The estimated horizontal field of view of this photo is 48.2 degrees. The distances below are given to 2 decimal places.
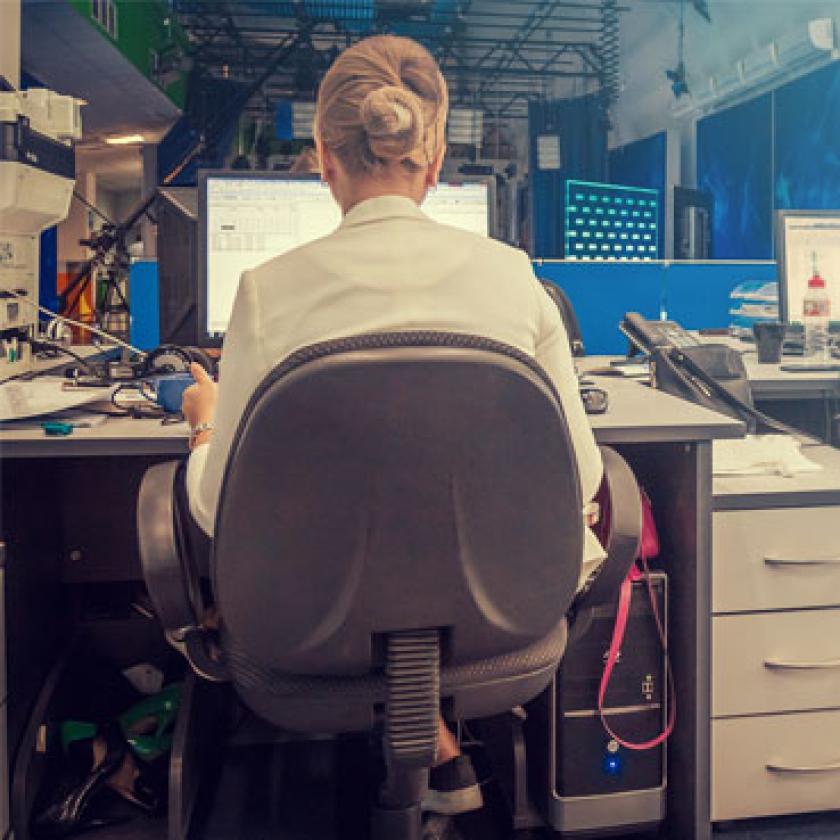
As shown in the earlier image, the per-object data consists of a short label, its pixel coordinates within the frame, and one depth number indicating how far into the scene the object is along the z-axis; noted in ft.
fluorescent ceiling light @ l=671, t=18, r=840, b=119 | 18.45
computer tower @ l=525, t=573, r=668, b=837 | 5.29
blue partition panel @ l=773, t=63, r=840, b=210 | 20.13
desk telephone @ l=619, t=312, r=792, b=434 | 6.18
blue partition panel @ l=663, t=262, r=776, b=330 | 11.83
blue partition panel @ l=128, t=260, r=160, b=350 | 10.75
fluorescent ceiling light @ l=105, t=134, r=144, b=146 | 30.78
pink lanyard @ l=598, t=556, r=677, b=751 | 5.15
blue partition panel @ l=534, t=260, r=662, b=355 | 11.65
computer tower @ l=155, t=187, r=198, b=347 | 6.77
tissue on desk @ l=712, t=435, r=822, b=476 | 5.54
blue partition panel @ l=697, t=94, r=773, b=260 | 23.20
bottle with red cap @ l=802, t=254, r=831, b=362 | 8.34
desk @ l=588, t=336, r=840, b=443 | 6.70
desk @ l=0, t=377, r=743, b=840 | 4.46
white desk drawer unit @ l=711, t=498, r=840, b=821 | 5.15
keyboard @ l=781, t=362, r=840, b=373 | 7.07
